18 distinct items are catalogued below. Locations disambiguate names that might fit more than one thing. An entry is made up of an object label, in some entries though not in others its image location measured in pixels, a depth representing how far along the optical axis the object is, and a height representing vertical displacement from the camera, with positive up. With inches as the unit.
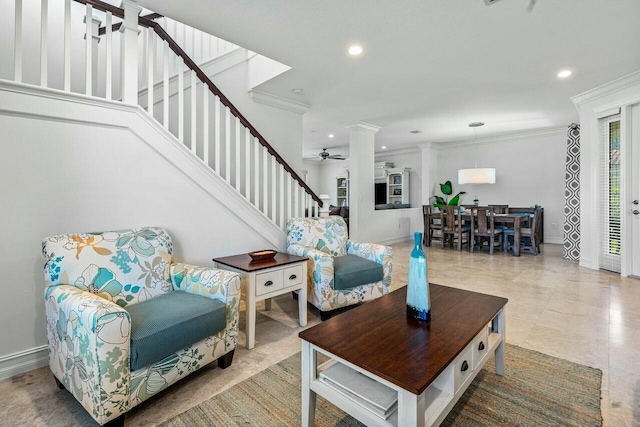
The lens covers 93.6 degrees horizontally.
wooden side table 85.8 -19.6
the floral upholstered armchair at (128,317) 51.8 -21.2
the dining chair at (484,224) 213.2 -7.6
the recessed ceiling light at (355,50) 108.4 +60.7
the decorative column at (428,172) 305.7 +42.9
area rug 56.6 -38.6
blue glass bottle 59.3 -14.1
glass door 157.5 +10.9
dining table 203.9 -5.0
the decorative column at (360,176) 219.9 +28.2
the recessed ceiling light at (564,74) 133.7 +63.7
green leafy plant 294.3 +21.1
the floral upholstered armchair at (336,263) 102.3 -18.1
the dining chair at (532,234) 204.5 -14.0
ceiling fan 355.6 +72.3
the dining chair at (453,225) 232.7 -8.6
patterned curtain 196.1 +11.0
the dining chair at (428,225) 252.7 -9.6
